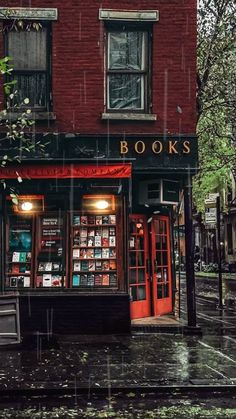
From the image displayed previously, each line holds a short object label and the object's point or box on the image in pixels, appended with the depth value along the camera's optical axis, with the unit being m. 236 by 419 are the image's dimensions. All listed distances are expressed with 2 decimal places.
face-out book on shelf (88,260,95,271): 13.37
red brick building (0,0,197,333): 13.02
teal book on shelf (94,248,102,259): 13.48
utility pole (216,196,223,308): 19.20
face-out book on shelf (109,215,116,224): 13.52
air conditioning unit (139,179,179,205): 13.66
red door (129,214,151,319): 14.41
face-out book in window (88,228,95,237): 13.55
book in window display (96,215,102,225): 13.55
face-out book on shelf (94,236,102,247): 13.51
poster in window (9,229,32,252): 13.38
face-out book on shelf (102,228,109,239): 13.55
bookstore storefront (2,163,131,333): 13.01
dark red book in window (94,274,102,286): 13.29
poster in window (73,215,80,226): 13.52
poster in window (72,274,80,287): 13.24
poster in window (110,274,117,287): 13.28
